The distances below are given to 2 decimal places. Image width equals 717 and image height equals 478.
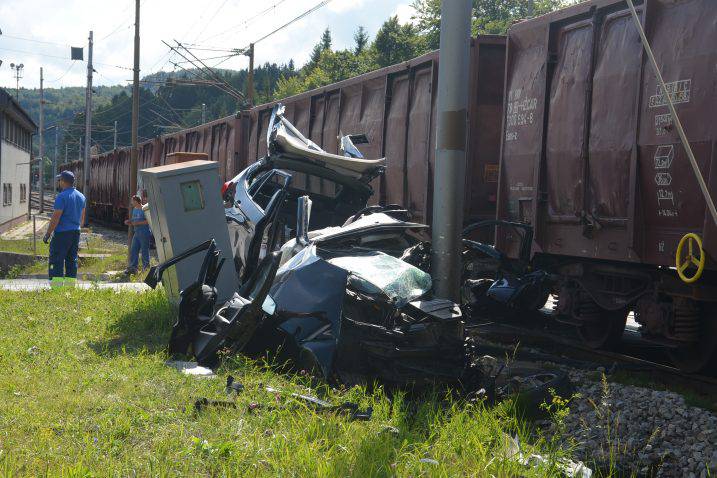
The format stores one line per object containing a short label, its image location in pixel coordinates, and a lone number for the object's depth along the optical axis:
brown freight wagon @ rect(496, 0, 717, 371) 6.63
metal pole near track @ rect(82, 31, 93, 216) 37.54
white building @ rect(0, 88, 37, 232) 33.50
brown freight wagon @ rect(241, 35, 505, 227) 9.88
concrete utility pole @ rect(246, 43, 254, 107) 29.52
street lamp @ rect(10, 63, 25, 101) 82.94
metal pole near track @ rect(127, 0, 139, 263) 24.17
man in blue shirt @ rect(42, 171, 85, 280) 10.86
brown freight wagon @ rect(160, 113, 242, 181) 19.69
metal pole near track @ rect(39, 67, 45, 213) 64.50
